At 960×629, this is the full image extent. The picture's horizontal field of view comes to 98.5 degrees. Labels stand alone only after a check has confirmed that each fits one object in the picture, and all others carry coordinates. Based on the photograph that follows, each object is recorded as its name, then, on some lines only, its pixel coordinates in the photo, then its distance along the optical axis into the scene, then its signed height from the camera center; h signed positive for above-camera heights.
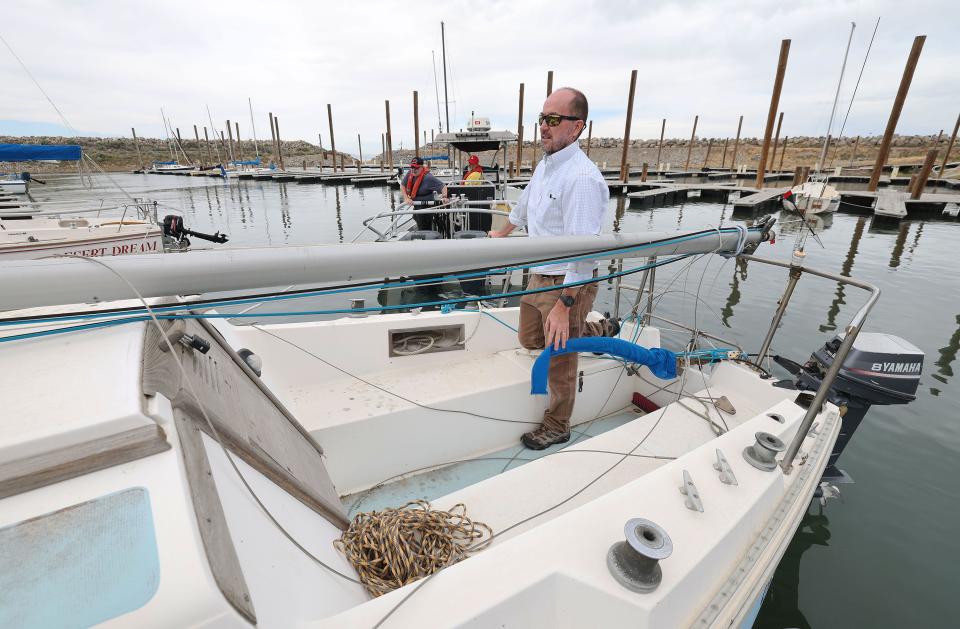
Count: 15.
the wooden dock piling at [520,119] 26.90 +2.96
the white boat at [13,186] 18.64 -1.23
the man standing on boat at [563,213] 2.10 -0.24
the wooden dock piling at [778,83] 18.00 +3.59
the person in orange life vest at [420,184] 7.02 -0.32
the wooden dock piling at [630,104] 24.14 +3.53
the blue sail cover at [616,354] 2.38 -1.09
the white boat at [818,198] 17.28 -1.11
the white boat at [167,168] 54.38 -0.96
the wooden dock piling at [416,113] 30.61 +3.62
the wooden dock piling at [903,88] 16.98 +3.28
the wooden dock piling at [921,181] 18.34 -0.39
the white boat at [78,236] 6.09 -1.20
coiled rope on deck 1.45 -1.35
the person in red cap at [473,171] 8.77 -0.14
